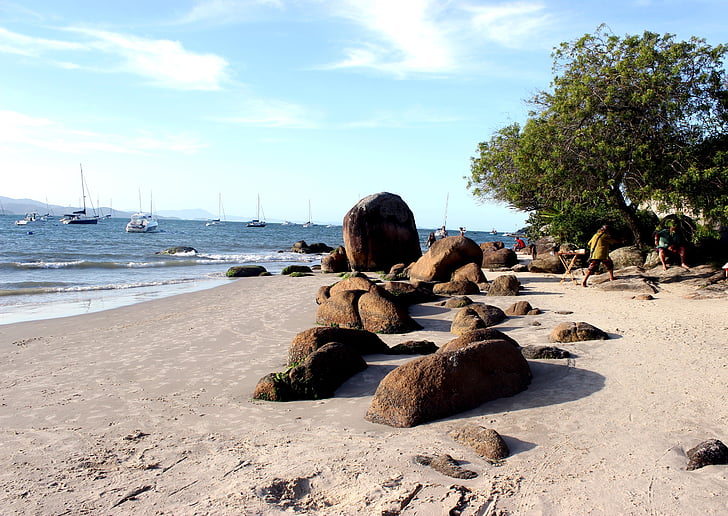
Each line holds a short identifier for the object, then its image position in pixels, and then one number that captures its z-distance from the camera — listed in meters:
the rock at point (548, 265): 17.78
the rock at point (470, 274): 14.73
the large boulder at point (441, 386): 5.36
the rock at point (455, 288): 13.20
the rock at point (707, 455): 4.22
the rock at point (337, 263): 22.39
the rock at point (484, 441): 4.57
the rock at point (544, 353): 7.06
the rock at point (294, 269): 22.86
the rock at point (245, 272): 22.47
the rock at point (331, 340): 7.57
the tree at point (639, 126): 13.35
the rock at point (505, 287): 13.30
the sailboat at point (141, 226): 72.50
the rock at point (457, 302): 11.63
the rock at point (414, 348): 7.94
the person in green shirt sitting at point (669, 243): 15.22
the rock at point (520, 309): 10.64
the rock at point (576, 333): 8.04
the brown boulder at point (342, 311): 9.95
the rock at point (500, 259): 20.86
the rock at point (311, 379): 6.31
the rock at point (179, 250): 35.88
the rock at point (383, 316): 9.65
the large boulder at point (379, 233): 20.19
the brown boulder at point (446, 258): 15.41
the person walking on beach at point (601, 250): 13.91
